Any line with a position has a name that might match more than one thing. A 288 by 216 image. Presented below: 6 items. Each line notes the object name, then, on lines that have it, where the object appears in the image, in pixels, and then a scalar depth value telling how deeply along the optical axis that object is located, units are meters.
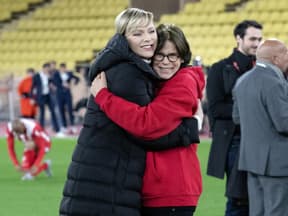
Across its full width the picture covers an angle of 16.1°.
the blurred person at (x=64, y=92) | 26.69
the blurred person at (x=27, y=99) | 23.16
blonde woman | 5.67
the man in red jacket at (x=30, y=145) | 15.09
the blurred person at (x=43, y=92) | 25.81
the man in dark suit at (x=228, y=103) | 9.12
